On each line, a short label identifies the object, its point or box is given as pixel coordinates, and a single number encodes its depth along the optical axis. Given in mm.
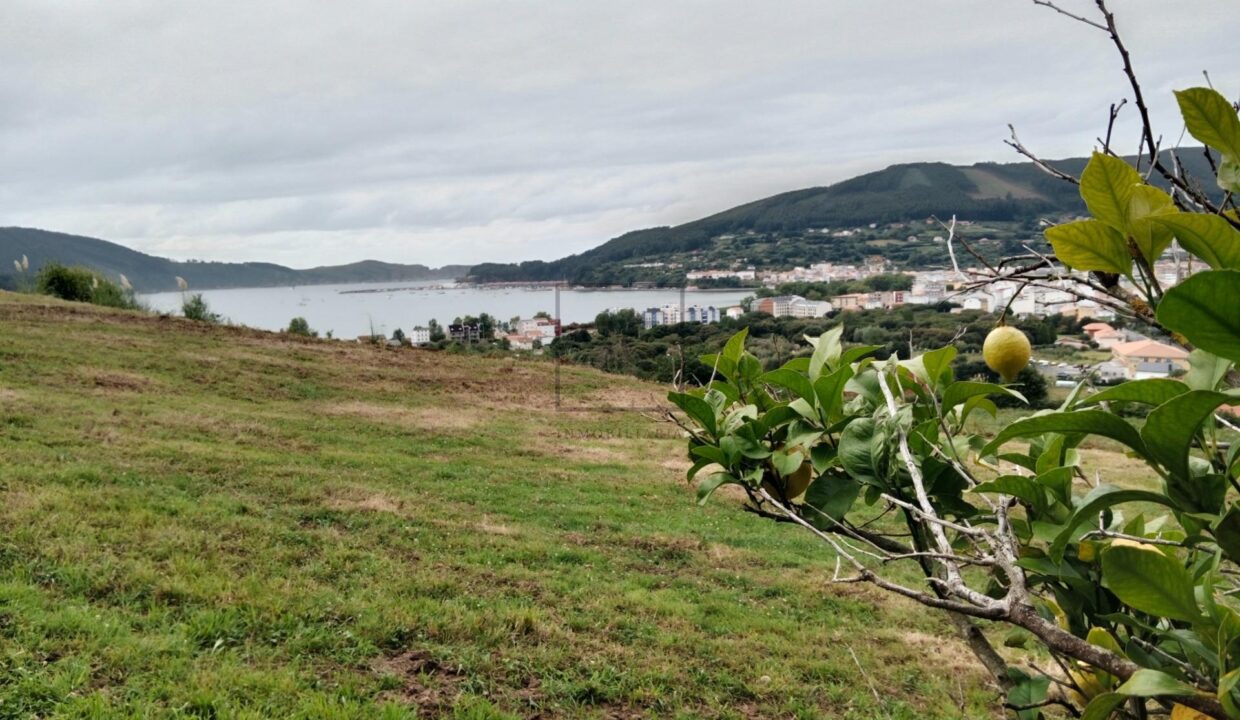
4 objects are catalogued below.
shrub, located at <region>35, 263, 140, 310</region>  26719
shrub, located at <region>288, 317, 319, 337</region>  25656
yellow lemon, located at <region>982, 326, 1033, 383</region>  870
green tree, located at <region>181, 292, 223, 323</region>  25156
